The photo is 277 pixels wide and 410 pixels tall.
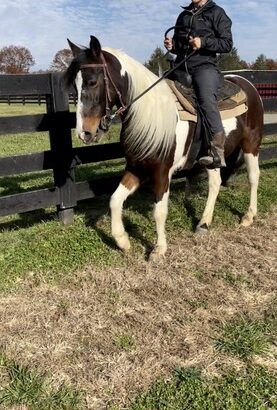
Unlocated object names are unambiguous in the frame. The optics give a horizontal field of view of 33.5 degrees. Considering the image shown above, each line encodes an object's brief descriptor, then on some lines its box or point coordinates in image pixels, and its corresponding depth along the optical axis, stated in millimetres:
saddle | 4879
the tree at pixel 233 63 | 45625
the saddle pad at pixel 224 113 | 4859
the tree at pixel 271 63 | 74100
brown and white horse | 3941
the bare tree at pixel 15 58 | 87125
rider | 4816
